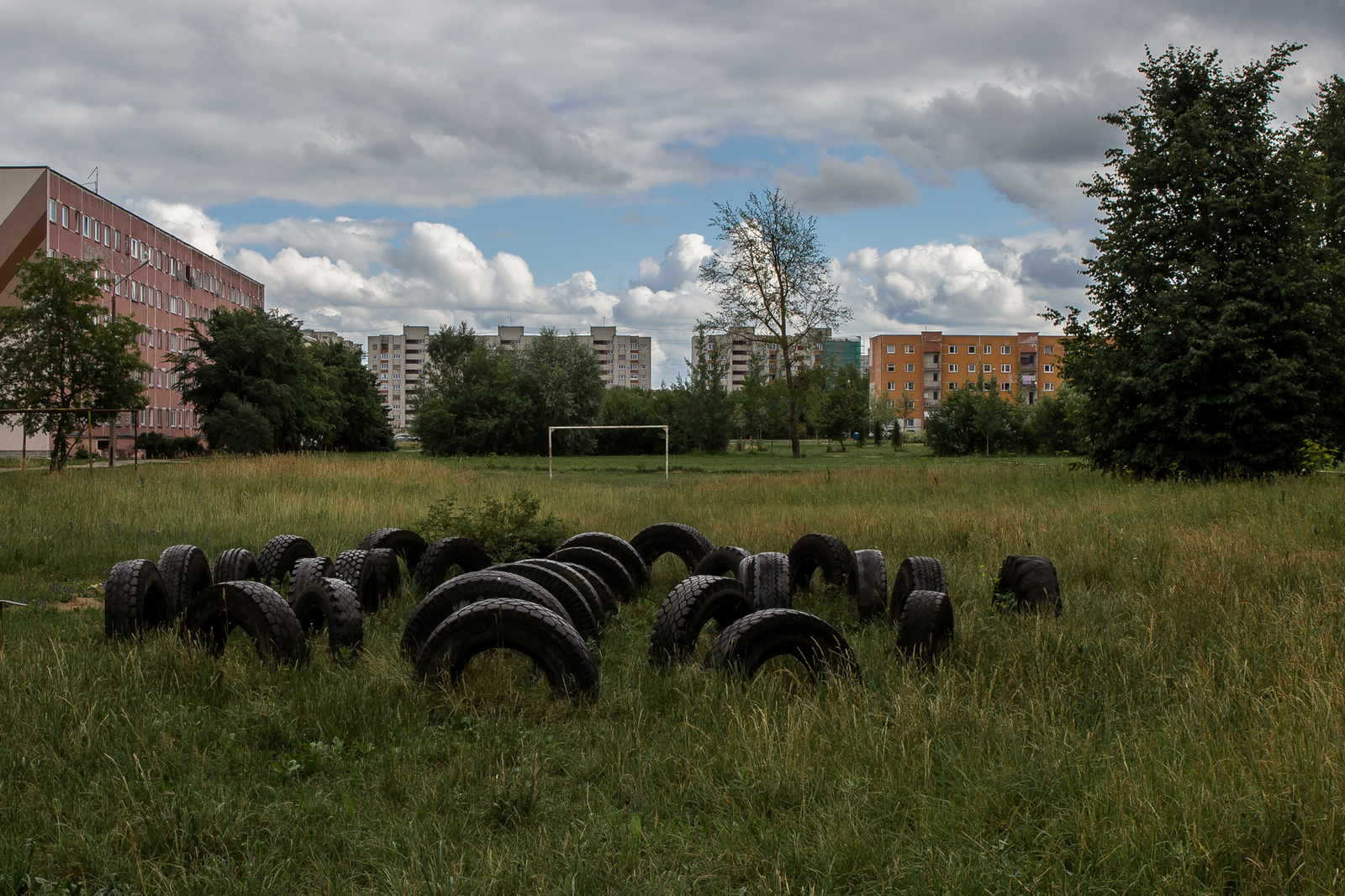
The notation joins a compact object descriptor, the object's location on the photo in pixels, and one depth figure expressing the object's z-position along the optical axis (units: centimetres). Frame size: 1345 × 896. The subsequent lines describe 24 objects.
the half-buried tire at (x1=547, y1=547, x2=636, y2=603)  877
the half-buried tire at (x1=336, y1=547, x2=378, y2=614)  771
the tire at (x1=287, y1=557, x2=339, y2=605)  713
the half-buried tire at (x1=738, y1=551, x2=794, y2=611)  700
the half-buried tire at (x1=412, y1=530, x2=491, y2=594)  871
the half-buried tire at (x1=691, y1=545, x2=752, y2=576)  871
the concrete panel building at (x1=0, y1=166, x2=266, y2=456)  5388
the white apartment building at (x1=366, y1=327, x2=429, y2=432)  18900
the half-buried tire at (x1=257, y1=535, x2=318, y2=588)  924
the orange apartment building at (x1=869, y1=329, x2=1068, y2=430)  13838
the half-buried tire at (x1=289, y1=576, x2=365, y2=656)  618
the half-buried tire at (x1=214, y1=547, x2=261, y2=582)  840
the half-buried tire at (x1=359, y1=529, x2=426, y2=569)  954
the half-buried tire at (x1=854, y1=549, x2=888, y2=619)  738
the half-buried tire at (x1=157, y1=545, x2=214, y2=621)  765
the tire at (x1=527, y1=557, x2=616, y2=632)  717
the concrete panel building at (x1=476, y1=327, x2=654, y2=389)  19088
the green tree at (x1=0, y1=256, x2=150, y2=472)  3053
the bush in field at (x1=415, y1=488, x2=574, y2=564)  1028
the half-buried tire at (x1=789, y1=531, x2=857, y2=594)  838
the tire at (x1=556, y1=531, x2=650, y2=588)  951
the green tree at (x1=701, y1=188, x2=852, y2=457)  4944
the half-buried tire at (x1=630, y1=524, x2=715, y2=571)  1016
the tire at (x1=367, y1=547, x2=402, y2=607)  830
